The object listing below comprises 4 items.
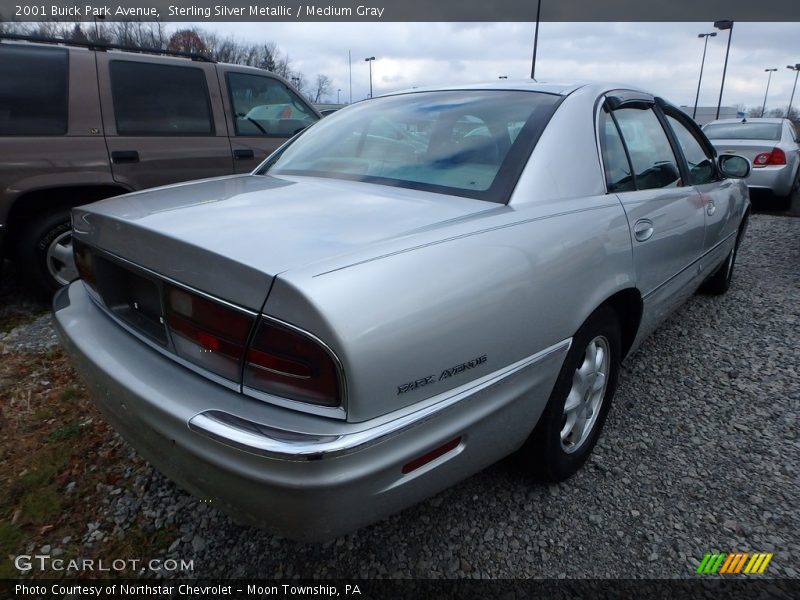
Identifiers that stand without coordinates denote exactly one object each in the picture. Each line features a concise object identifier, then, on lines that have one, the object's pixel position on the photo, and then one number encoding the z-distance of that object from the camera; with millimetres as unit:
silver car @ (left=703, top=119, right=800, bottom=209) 7195
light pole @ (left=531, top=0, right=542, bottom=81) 16738
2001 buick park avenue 1190
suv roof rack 3572
